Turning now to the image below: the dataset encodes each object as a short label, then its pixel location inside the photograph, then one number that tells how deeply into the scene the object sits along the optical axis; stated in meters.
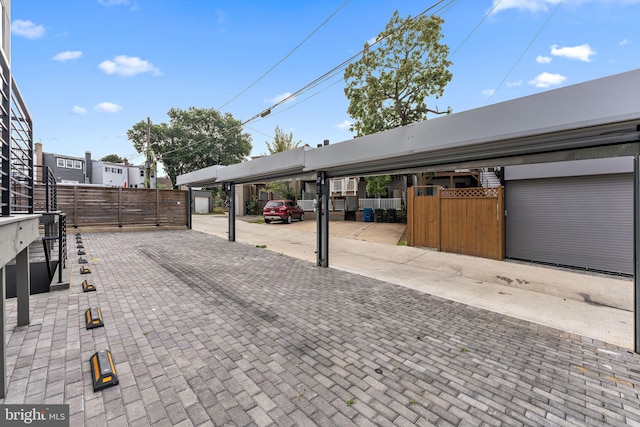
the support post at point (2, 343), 1.90
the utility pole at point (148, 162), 21.64
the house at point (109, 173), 32.62
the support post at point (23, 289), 3.11
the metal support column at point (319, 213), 6.67
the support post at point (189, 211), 14.17
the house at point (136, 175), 36.78
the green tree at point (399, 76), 11.48
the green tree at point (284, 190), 21.41
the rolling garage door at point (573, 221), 6.04
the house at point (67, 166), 27.34
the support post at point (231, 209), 10.73
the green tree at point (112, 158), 44.00
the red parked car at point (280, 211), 17.30
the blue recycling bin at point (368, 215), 16.36
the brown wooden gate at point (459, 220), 7.68
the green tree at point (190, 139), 28.59
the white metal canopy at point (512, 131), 2.75
